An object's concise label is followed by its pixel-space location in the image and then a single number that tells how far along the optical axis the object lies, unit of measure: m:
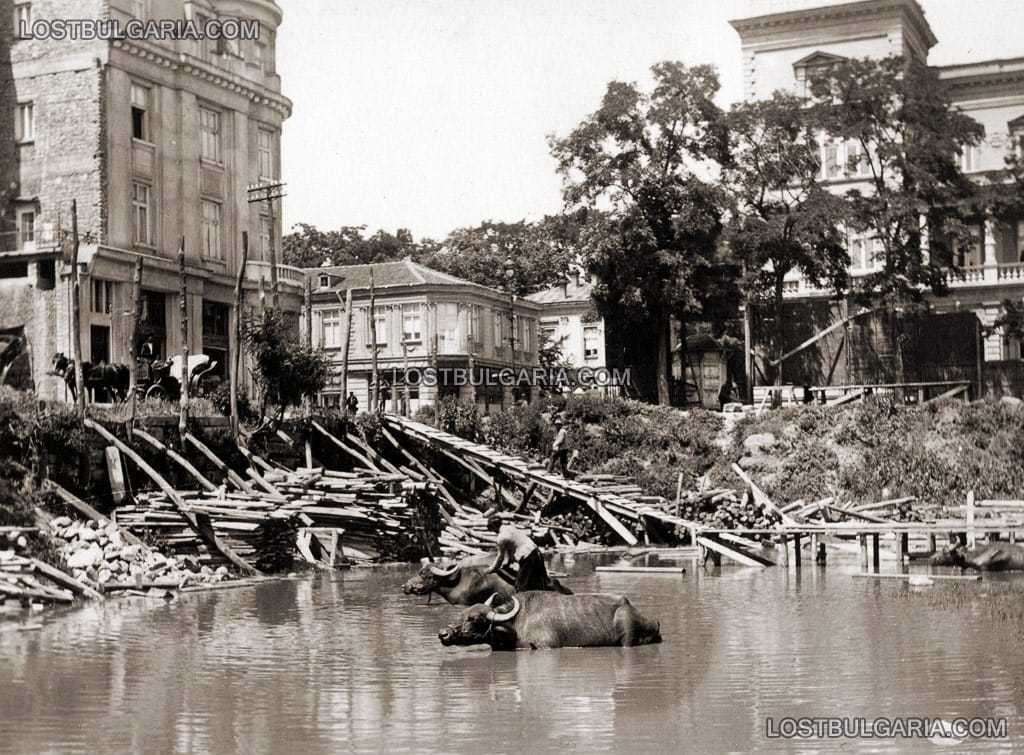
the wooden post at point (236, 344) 33.68
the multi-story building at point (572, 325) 73.25
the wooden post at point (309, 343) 37.09
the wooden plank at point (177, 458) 30.45
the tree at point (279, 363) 36.28
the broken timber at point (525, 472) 36.72
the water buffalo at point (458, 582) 22.22
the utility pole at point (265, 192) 48.77
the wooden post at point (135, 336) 30.95
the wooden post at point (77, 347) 30.13
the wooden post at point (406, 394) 46.39
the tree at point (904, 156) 49.25
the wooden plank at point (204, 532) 27.73
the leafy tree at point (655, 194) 49.78
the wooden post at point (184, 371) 31.98
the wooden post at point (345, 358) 39.78
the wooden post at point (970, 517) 30.12
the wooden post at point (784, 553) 30.80
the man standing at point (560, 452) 38.47
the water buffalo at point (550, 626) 17.75
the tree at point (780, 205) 49.12
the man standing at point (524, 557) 20.09
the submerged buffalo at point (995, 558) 29.05
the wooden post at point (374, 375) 42.00
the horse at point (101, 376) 36.25
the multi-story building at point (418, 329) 62.03
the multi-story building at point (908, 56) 57.38
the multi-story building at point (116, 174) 44.31
